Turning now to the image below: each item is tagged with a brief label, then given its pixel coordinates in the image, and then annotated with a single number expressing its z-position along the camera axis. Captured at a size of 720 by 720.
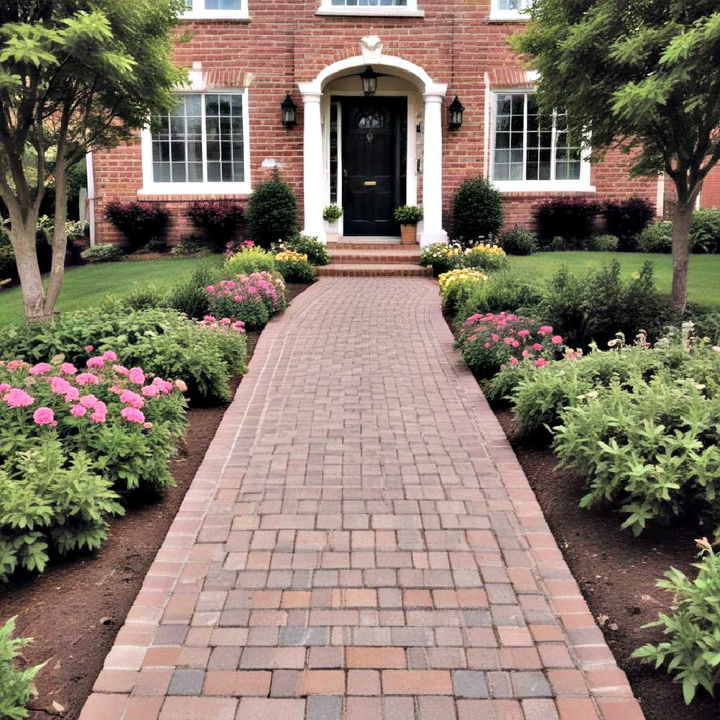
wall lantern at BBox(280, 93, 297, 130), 15.19
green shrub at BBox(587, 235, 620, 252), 15.66
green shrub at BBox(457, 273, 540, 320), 8.48
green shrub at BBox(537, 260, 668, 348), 7.35
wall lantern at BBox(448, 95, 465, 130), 15.26
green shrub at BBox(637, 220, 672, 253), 15.42
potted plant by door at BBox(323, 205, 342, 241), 15.76
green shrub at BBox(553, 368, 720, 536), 3.84
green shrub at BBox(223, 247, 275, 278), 10.90
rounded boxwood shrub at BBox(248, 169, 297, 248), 15.06
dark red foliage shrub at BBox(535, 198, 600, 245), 15.92
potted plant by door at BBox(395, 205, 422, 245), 15.73
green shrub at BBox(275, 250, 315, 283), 12.69
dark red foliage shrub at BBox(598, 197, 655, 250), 15.98
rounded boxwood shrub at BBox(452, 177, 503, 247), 15.27
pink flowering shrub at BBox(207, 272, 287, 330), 9.09
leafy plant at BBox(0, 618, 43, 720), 2.57
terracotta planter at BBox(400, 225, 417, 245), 15.95
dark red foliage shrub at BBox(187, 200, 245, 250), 15.59
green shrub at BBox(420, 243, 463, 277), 13.20
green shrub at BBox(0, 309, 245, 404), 6.38
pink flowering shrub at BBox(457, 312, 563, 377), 6.89
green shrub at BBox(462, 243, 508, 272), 12.41
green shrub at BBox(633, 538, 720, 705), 2.67
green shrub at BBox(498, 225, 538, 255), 15.32
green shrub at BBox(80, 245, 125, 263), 15.83
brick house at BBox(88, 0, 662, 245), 15.05
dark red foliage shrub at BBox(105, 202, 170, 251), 15.67
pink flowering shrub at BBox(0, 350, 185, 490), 4.34
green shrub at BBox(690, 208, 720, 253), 15.48
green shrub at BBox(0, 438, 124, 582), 3.55
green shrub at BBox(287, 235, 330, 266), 13.92
